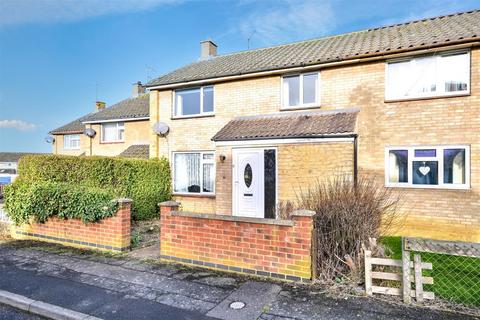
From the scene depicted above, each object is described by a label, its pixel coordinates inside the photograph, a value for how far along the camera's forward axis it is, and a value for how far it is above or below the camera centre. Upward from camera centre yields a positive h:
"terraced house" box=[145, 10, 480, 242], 8.29 +1.05
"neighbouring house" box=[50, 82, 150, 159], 17.31 +1.77
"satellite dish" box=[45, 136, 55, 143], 24.85 +1.65
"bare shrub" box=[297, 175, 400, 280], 5.01 -1.20
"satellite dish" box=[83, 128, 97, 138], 19.09 +1.70
